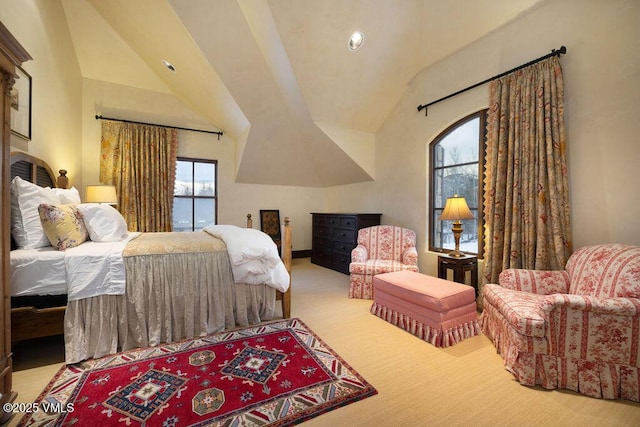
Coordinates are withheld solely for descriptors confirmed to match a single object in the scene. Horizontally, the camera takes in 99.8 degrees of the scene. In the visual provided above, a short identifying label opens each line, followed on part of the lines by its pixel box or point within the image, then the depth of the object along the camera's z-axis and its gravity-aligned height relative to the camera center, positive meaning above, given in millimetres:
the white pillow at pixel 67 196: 2566 +161
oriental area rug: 1430 -1069
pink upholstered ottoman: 2227 -827
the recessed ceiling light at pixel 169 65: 4084 +2272
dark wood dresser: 4441 -404
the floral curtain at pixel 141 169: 4371 +732
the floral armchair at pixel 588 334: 1570 -726
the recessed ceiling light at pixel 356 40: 3223 +2121
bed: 1831 -632
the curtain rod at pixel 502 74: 2453 +1493
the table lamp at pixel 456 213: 2857 +19
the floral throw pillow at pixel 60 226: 1950 -99
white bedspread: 2367 -424
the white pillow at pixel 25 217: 1935 -32
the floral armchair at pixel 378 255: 3336 -547
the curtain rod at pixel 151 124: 4330 +1549
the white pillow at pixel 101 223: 2338 -88
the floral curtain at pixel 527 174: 2428 +402
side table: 2820 -551
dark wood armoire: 1396 -40
